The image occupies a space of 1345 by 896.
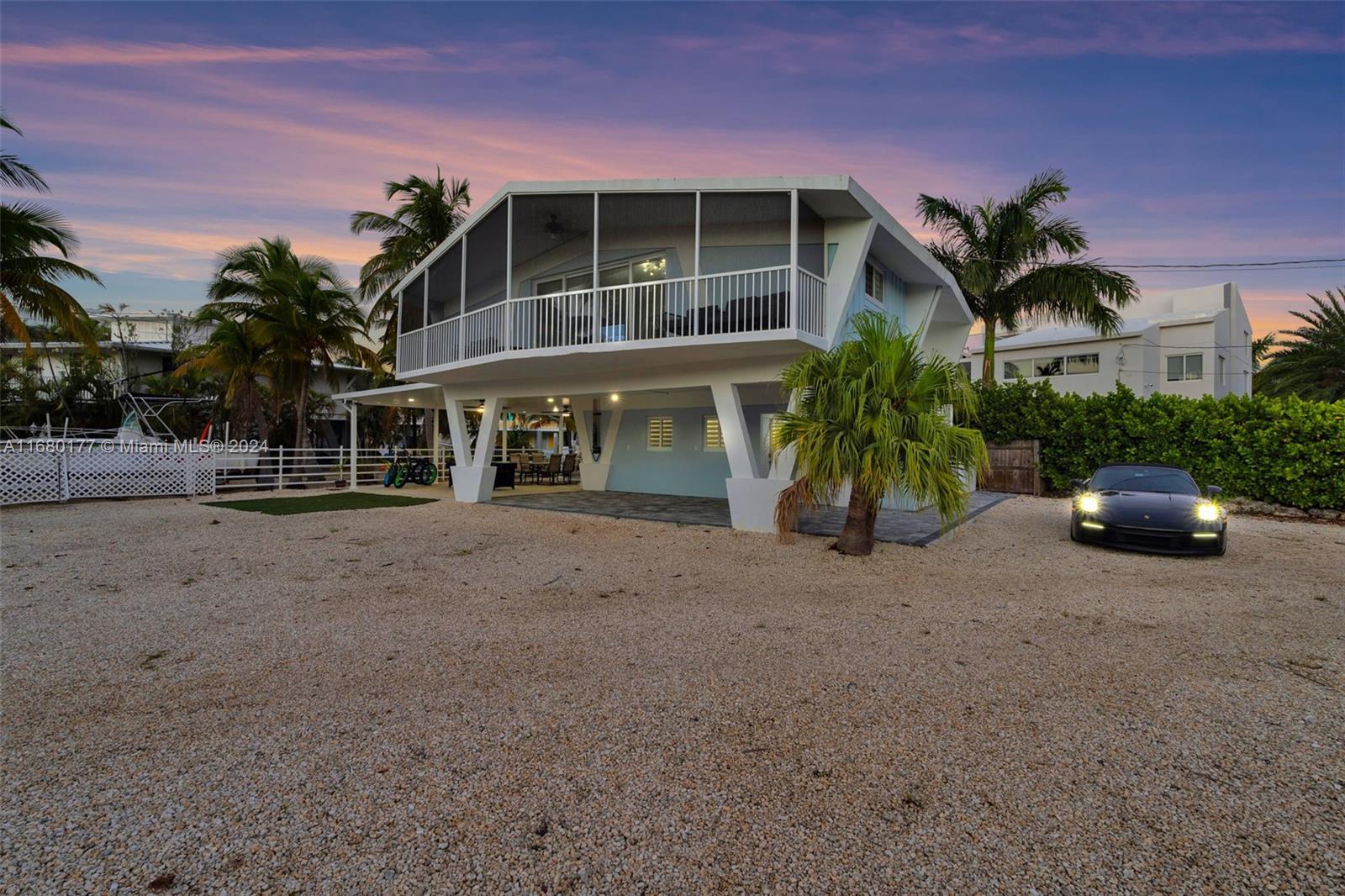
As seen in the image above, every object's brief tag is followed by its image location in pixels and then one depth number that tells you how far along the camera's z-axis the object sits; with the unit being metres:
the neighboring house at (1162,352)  25.17
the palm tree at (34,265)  12.84
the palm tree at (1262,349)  36.84
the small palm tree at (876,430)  6.90
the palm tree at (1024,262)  17.58
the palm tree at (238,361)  19.70
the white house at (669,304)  9.34
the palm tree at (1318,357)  20.42
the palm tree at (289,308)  19.33
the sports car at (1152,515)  7.61
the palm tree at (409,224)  20.27
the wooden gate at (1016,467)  15.60
